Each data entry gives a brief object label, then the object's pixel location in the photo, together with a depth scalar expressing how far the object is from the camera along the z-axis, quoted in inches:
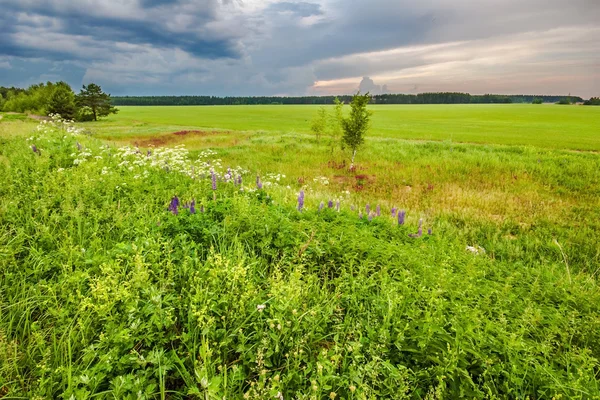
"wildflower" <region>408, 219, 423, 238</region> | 215.3
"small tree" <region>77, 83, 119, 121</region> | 2481.5
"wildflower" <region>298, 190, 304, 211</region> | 220.8
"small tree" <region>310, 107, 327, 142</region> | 1023.3
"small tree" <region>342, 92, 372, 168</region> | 665.0
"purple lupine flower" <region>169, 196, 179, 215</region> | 184.1
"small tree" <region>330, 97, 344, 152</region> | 798.1
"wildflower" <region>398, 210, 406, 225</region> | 222.7
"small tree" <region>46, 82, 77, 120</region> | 2101.4
